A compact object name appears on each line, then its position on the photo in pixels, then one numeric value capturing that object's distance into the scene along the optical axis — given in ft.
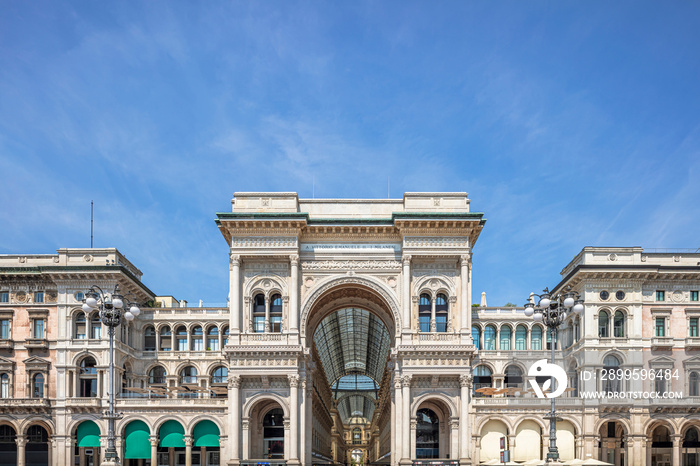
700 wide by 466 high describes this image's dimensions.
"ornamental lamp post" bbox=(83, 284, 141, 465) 112.06
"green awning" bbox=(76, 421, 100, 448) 201.16
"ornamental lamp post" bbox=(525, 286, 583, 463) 108.88
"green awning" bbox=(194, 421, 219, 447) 200.95
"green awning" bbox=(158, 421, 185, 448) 200.64
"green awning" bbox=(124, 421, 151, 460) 199.82
